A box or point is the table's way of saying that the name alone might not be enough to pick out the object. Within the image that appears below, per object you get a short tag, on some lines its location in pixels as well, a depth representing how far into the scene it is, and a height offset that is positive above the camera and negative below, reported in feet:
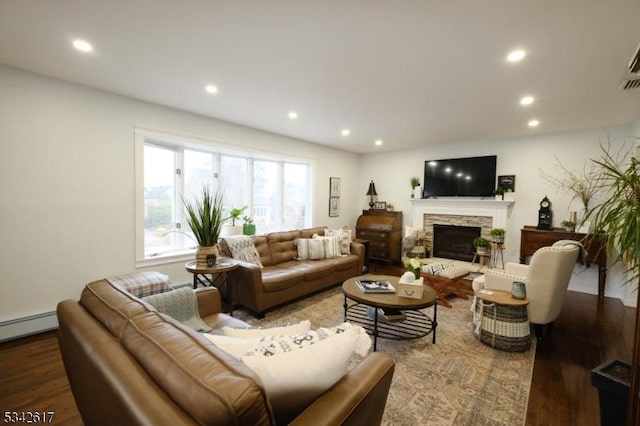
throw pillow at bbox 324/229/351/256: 15.32 -1.86
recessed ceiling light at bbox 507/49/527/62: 7.00 +3.91
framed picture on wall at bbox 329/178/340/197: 20.25 +1.23
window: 11.80 +0.79
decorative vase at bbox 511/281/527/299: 8.75 -2.55
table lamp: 21.52 +0.99
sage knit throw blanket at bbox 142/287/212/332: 6.36 -2.48
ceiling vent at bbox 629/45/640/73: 5.64 +3.05
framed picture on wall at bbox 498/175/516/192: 16.10 +1.54
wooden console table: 12.66 -1.61
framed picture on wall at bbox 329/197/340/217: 20.38 -0.16
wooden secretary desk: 19.13 -2.01
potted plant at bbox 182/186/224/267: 9.44 -1.05
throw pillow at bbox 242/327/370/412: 2.97 -1.85
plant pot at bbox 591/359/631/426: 4.74 -3.08
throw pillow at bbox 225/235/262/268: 11.49 -1.99
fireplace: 17.65 -2.20
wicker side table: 8.52 -3.52
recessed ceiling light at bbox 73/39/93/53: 7.00 +3.86
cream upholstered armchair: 8.52 -2.19
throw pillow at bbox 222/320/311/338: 4.33 -2.05
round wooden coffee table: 8.36 -4.13
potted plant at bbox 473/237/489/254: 15.88 -2.10
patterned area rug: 6.00 -4.38
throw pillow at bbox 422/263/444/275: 13.27 -2.97
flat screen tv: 16.72 +1.90
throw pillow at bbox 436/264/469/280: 12.98 -3.05
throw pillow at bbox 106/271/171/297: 7.59 -2.36
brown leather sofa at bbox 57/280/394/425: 2.37 -1.79
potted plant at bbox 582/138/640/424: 4.05 -0.41
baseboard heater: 8.50 -4.10
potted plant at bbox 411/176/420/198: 19.44 +1.53
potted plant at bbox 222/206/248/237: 13.03 -1.21
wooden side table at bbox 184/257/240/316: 9.41 -2.78
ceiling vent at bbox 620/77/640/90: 7.51 +3.53
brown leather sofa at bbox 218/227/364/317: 10.41 -2.93
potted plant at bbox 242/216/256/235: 14.37 -1.31
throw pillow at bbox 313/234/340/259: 14.34 -2.16
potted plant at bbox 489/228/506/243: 15.67 -1.45
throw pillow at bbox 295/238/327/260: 14.08 -2.33
